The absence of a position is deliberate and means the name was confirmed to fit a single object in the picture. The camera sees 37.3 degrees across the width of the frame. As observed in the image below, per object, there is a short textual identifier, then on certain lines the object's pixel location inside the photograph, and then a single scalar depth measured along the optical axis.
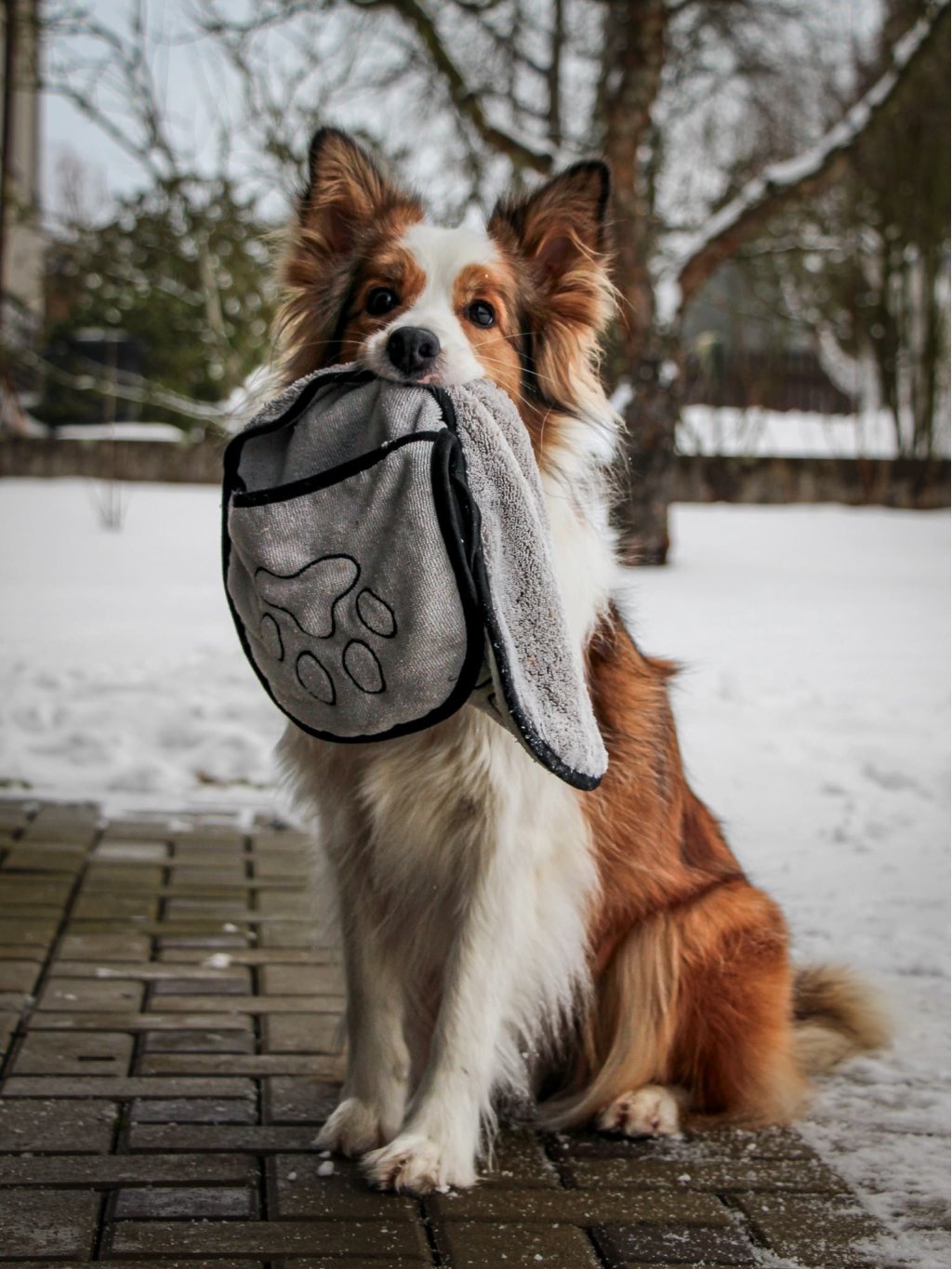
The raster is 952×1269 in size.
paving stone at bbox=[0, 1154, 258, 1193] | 2.48
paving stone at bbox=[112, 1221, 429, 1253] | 2.26
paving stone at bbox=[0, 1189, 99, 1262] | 2.21
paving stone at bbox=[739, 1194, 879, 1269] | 2.33
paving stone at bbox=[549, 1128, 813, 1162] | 2.76
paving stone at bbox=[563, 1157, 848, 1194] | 2.61
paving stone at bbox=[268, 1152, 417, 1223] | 2.43
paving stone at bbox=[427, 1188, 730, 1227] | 2.45
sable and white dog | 2.60
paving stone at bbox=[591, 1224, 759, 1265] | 2.30
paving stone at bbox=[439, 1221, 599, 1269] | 2.27
